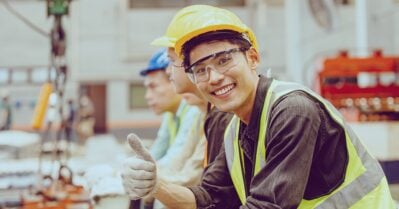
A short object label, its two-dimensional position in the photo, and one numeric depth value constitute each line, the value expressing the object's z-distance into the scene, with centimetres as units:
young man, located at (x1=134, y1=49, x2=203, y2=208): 327
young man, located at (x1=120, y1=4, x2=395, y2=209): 176
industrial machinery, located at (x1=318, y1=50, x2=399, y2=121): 977
